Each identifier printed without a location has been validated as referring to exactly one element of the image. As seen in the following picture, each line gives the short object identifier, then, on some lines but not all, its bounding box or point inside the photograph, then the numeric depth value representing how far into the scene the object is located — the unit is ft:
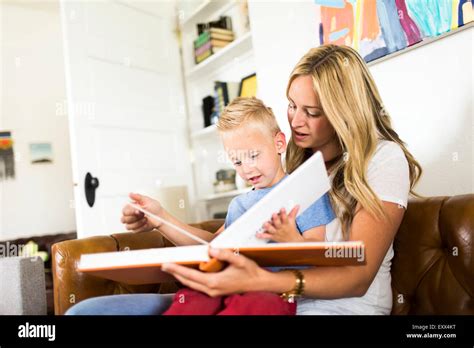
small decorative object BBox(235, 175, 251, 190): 9.00
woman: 2.93
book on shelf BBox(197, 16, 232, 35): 10.12
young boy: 3.59
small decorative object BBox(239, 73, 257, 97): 9.14
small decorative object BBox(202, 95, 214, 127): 10.36
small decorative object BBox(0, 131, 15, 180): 12.98
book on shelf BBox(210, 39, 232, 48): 10.02
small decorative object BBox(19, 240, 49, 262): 10.97
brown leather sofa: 3.66
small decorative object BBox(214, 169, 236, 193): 9.73
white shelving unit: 9.97
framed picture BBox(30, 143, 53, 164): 13.41
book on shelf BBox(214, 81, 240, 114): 9.62
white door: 8.34
